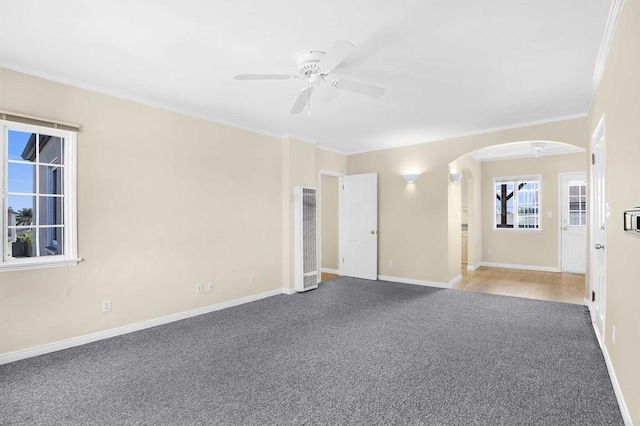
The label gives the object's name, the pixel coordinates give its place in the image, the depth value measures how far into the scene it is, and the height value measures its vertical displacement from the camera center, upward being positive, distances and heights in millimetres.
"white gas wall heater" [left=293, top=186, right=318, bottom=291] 5324 -375
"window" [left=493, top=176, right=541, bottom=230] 7285 +250
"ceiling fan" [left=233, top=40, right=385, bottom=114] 2370 +1138
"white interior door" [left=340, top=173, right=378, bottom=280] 6320 -230
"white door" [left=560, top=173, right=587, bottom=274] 6707 -202
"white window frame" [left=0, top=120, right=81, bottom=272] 2875 +130
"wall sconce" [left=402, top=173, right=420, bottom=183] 5818 +665
